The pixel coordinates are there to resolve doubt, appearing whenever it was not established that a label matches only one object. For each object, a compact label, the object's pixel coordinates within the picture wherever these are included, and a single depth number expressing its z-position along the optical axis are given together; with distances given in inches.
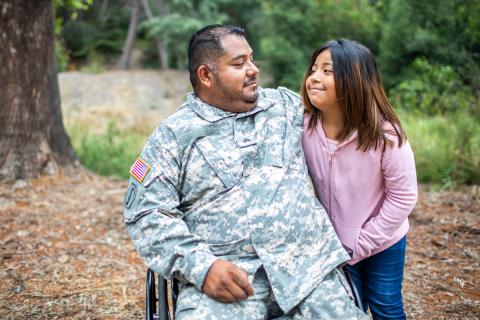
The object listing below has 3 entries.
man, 81.0
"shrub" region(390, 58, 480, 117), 278.1
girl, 89.6
